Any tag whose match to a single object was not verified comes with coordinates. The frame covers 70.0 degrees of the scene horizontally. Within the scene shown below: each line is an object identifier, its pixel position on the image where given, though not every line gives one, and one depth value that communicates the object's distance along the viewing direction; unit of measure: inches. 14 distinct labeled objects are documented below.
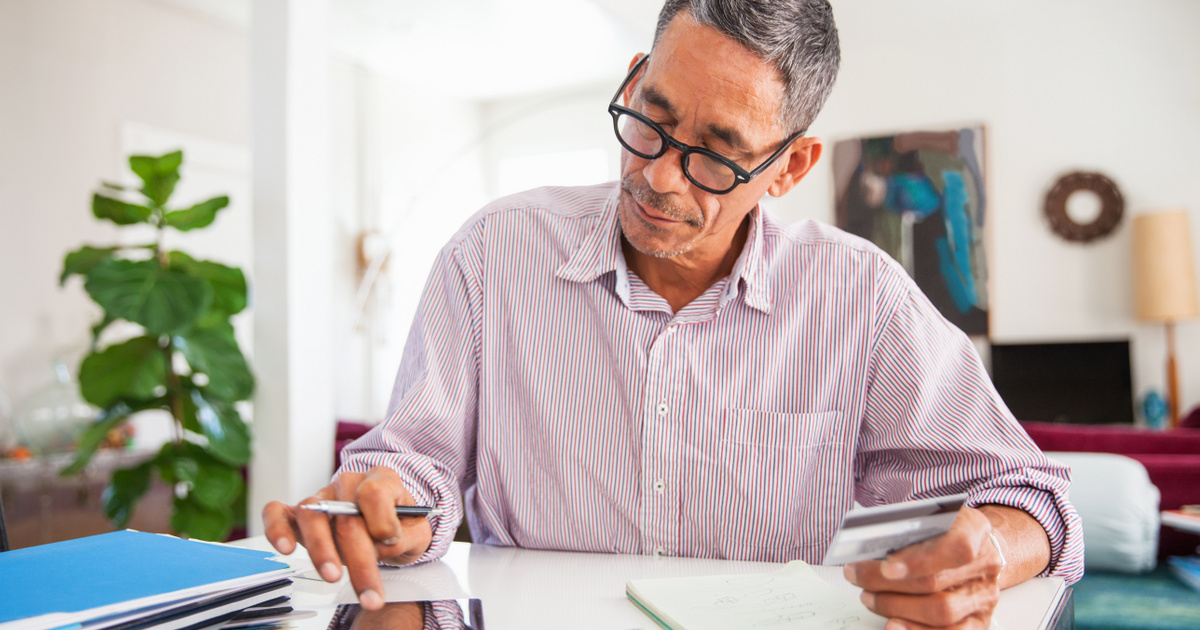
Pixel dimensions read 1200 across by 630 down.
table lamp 182.1
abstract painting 210.2
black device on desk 26.6
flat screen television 192.9
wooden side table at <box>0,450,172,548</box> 127.1
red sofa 74.2
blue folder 23.5
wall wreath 197.5
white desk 28.0
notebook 27.0
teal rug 64.0
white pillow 66.1
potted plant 95.1
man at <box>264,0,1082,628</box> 39.7
